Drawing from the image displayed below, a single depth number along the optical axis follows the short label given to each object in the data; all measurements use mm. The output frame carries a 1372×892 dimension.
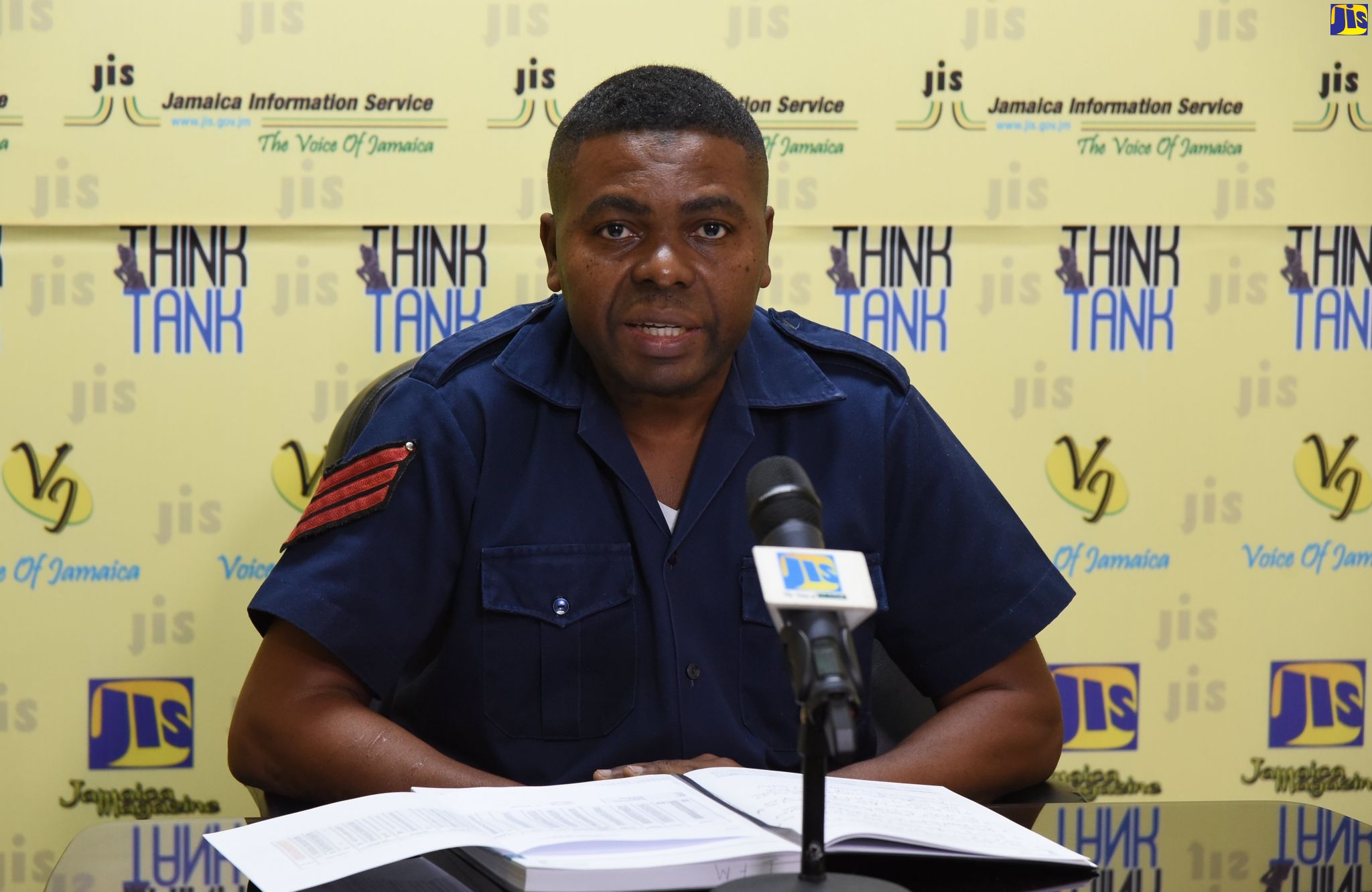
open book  2589
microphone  2508
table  2627
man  2899
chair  2980
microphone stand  2507
